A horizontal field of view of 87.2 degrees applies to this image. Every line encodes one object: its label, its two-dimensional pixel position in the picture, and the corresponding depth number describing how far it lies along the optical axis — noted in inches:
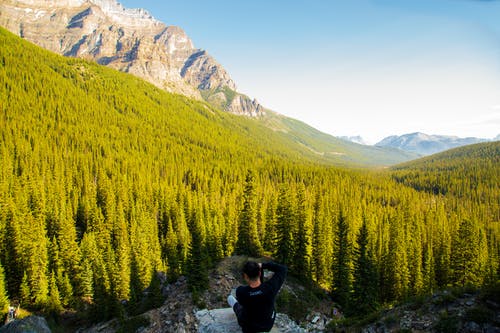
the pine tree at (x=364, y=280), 1421.0
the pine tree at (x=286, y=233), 1528.1
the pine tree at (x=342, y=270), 1530.5
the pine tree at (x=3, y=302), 1302.9
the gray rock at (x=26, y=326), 932.6
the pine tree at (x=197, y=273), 1240.8
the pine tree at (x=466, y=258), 1657.2
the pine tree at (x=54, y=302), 1525.1
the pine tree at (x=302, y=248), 1562.5
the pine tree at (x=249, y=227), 1769.2
